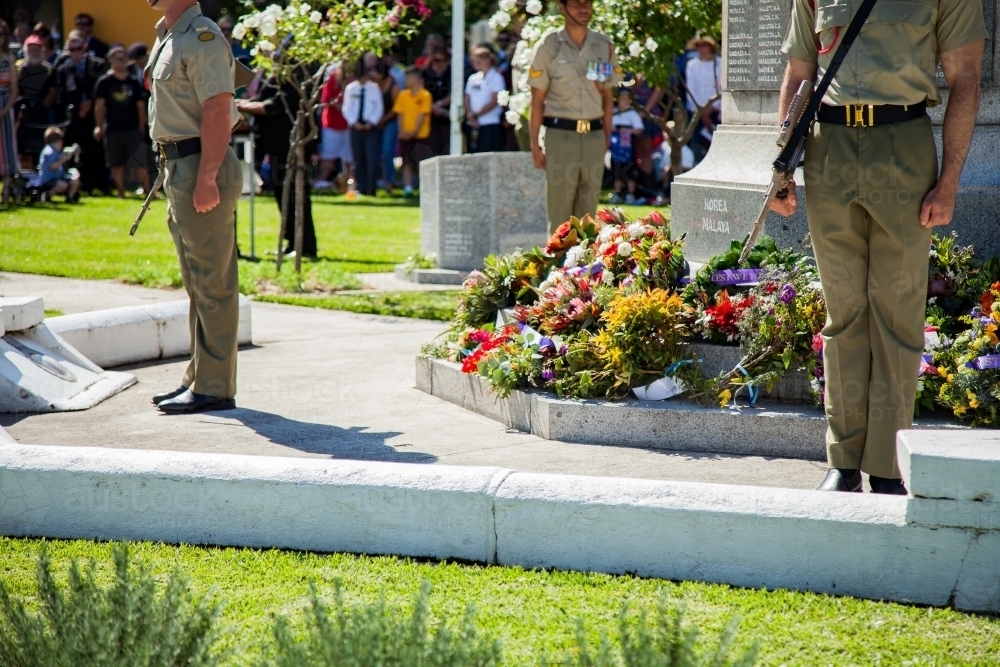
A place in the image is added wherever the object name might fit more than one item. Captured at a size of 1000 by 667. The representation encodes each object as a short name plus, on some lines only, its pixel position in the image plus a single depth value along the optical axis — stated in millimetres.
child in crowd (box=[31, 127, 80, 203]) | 19203
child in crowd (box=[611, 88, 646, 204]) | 19922
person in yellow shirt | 21062
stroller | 18812
